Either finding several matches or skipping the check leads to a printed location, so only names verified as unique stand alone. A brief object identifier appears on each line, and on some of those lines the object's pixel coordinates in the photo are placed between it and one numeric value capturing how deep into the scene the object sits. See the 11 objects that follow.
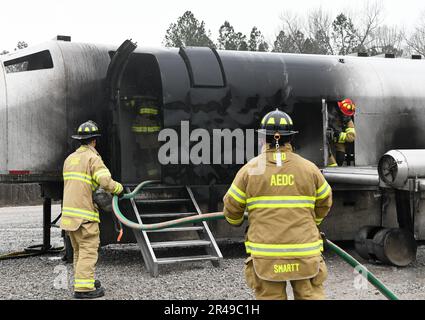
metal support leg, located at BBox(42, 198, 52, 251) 9.84
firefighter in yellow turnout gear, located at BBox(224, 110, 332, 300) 4.23
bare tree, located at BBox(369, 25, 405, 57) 45.12
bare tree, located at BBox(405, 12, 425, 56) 43.38
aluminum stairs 8.45
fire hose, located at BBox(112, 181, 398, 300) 4.82
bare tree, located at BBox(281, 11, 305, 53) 46.81
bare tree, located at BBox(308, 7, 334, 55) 46.41
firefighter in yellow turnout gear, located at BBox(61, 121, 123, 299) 6.76
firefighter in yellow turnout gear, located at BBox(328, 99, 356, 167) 10.20
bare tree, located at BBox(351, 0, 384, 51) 44.94
